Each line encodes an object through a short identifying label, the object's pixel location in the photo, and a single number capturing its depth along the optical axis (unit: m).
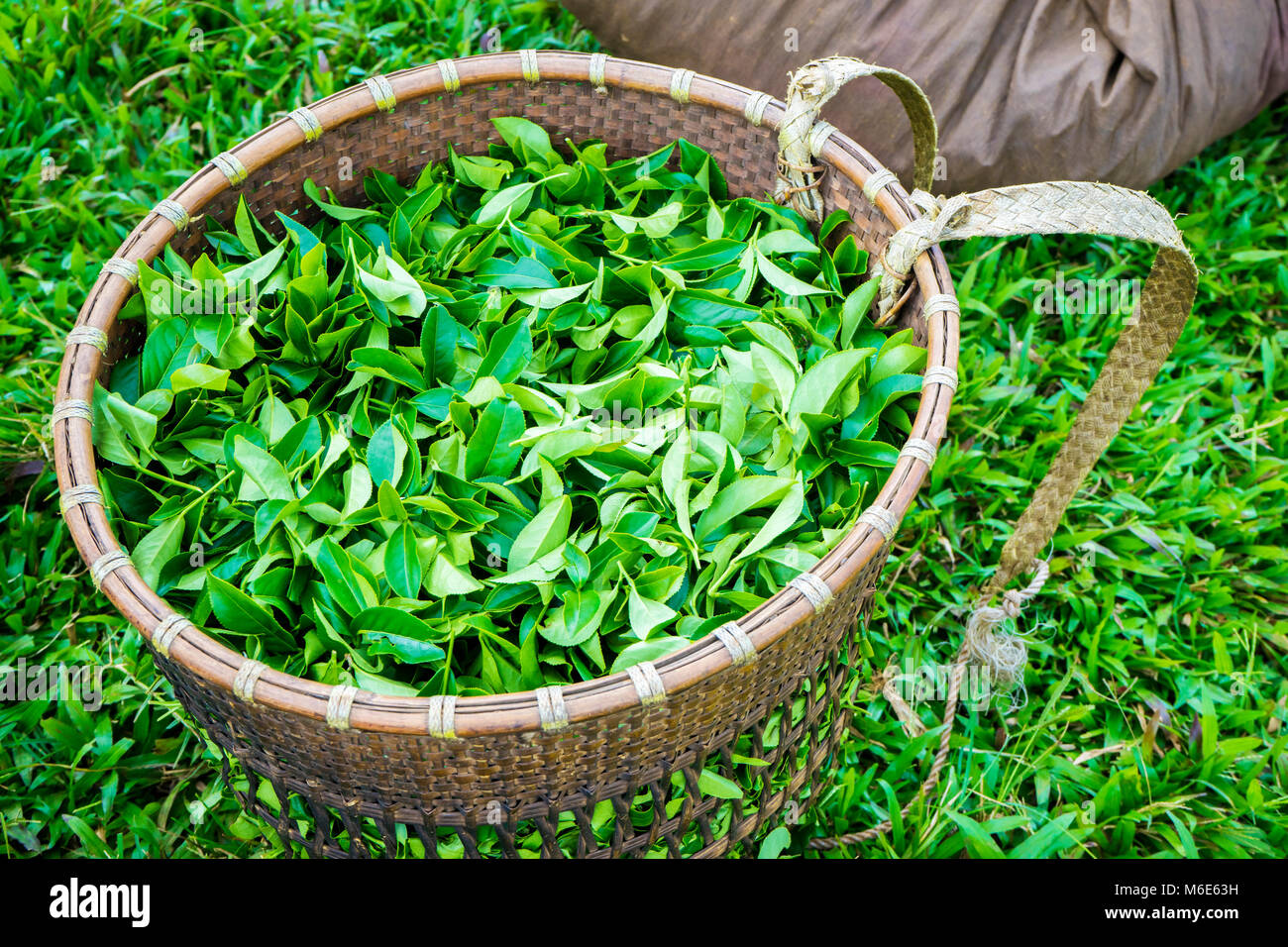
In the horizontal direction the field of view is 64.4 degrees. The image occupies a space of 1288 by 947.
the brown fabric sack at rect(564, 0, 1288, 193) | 1.50
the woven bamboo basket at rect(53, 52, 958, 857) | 0.80
